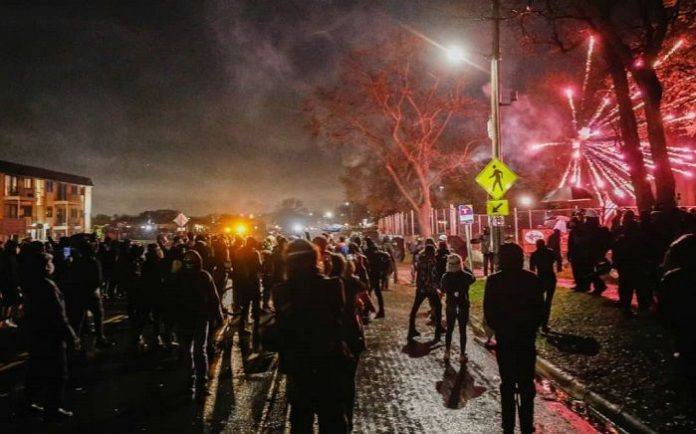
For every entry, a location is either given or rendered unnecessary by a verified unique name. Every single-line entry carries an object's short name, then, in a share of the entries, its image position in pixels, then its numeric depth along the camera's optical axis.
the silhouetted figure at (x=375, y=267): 13.16
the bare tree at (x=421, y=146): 31.92
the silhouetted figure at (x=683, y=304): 5.27
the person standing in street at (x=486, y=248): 20.05
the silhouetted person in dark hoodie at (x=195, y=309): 6.95
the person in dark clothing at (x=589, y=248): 12.90
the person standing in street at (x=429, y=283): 10.07
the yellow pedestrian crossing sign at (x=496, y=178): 13.07
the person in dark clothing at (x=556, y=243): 13.37
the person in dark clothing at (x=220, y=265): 12.85
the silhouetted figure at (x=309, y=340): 3.78
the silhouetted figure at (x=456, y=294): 8.78
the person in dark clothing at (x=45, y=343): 6.03
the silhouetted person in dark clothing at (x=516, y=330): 5.25
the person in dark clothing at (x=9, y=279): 11.96
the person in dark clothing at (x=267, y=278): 13.40
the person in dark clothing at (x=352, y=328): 4.39
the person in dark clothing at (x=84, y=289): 9.16
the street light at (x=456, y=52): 15.66
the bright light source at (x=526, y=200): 46.49
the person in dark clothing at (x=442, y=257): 10.21
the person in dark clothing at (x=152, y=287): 9.22
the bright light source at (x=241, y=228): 41.28
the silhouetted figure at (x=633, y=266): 10.26
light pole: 14.39
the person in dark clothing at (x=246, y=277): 10.93
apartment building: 50.63
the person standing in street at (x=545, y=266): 10.00
